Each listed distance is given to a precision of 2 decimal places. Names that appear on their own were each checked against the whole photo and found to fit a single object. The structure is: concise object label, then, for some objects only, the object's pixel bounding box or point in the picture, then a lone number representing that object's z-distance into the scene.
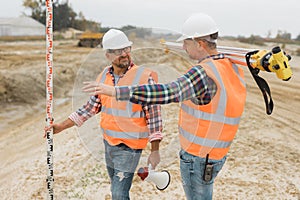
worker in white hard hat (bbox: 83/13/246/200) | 1.87
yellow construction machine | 30.68
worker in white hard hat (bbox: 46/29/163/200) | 2.51
